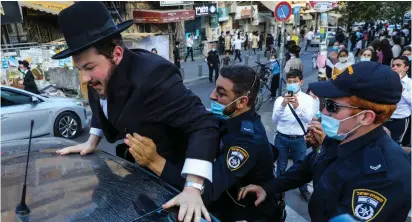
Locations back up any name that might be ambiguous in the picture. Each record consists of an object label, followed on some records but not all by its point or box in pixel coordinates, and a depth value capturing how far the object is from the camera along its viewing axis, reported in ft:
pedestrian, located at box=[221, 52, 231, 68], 39.25
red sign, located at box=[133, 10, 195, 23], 58.49
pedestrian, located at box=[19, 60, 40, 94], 27.94
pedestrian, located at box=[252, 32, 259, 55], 74.13
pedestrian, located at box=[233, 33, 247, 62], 61.26
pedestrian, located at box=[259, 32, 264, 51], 76.89
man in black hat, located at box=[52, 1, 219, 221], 4.91
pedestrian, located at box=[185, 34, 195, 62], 63.10
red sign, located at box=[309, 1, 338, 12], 31.24
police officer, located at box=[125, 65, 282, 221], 5.36
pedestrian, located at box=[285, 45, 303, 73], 25.58
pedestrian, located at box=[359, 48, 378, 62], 21.64
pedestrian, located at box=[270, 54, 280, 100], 32.78
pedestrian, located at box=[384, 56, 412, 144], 15.25
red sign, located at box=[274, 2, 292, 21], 26.35
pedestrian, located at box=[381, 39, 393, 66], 35.86
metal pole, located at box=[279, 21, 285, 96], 26.72
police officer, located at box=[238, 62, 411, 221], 4.62
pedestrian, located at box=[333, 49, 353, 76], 23.56
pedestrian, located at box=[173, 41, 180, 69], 49.42
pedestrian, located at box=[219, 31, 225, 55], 68.49
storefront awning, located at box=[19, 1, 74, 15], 44.29
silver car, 20.17
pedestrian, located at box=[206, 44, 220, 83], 43.70
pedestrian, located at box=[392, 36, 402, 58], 35.86
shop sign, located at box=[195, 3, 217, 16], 67.83
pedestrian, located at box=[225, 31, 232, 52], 69.51
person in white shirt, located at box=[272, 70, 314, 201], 13.25
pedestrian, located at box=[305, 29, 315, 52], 78.79
